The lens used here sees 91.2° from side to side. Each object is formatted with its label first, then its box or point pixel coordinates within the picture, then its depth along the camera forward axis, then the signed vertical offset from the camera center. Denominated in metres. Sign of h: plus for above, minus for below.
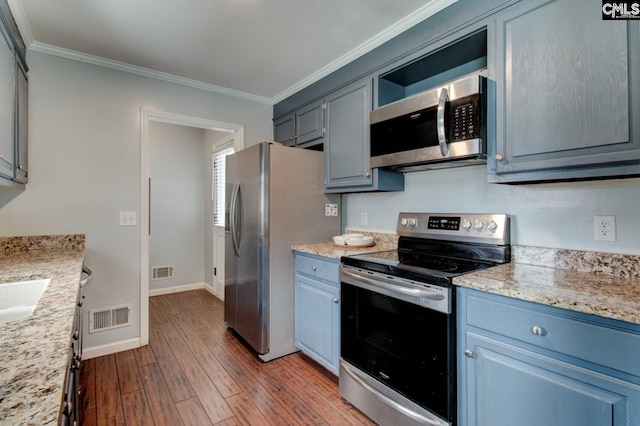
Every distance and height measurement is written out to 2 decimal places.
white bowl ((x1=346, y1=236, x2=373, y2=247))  2.42 -0.22
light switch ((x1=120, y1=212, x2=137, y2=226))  2.60 -0.05
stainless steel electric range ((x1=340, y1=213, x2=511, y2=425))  1.41 -0.53
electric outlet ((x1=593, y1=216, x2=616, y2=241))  1.43 -0.07
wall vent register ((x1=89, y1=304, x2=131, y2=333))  2.50 -0.86
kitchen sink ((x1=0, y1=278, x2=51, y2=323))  1.22 -0.36
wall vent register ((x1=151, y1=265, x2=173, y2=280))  4.21 -0.81
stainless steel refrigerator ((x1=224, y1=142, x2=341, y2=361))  2.41 -0.13
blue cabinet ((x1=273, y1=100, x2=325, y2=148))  2.74 +0.82
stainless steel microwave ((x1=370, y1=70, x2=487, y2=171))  1.61 +0.49
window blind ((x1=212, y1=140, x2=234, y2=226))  4.04 +0.39
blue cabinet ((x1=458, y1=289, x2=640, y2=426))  0.99 -0.58
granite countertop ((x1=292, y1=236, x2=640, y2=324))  1.02 -0.28
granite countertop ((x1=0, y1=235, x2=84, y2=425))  0.48 -0.30
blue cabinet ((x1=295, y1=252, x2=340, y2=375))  2.10 -0.70
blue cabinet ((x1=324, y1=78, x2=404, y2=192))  2.26 +0.51
